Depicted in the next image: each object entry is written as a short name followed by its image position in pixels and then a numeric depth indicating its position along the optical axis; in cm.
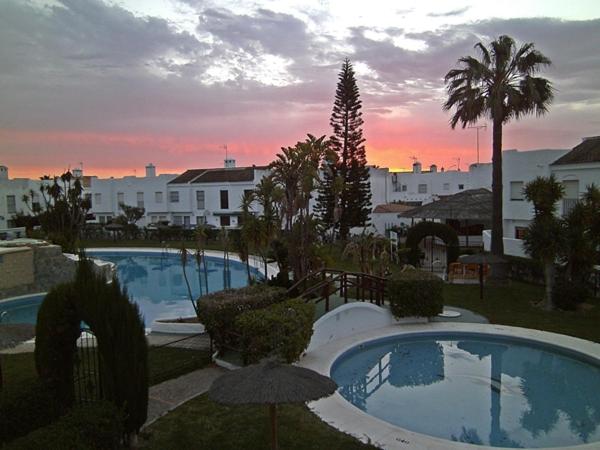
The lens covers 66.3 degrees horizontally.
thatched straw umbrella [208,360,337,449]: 466
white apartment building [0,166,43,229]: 4491
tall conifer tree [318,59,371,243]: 3186
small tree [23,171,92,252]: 2982
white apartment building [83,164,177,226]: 4822
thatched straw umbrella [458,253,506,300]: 1592
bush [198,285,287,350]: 966
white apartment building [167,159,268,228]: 4447
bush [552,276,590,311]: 1423
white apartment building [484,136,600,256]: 2172
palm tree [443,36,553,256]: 1742
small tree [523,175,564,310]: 1382
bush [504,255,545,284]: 1847
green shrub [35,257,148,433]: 557
